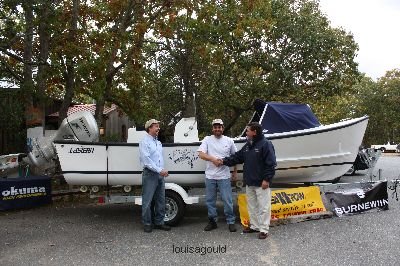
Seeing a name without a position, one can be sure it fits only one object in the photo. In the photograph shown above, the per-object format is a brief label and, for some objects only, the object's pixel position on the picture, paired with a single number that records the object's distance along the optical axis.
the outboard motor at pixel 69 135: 8.55
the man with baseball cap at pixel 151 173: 6.81
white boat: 7.49
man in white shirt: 6.95
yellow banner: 7.42
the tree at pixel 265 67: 16.62
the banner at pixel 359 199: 7.95
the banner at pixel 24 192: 8.59
